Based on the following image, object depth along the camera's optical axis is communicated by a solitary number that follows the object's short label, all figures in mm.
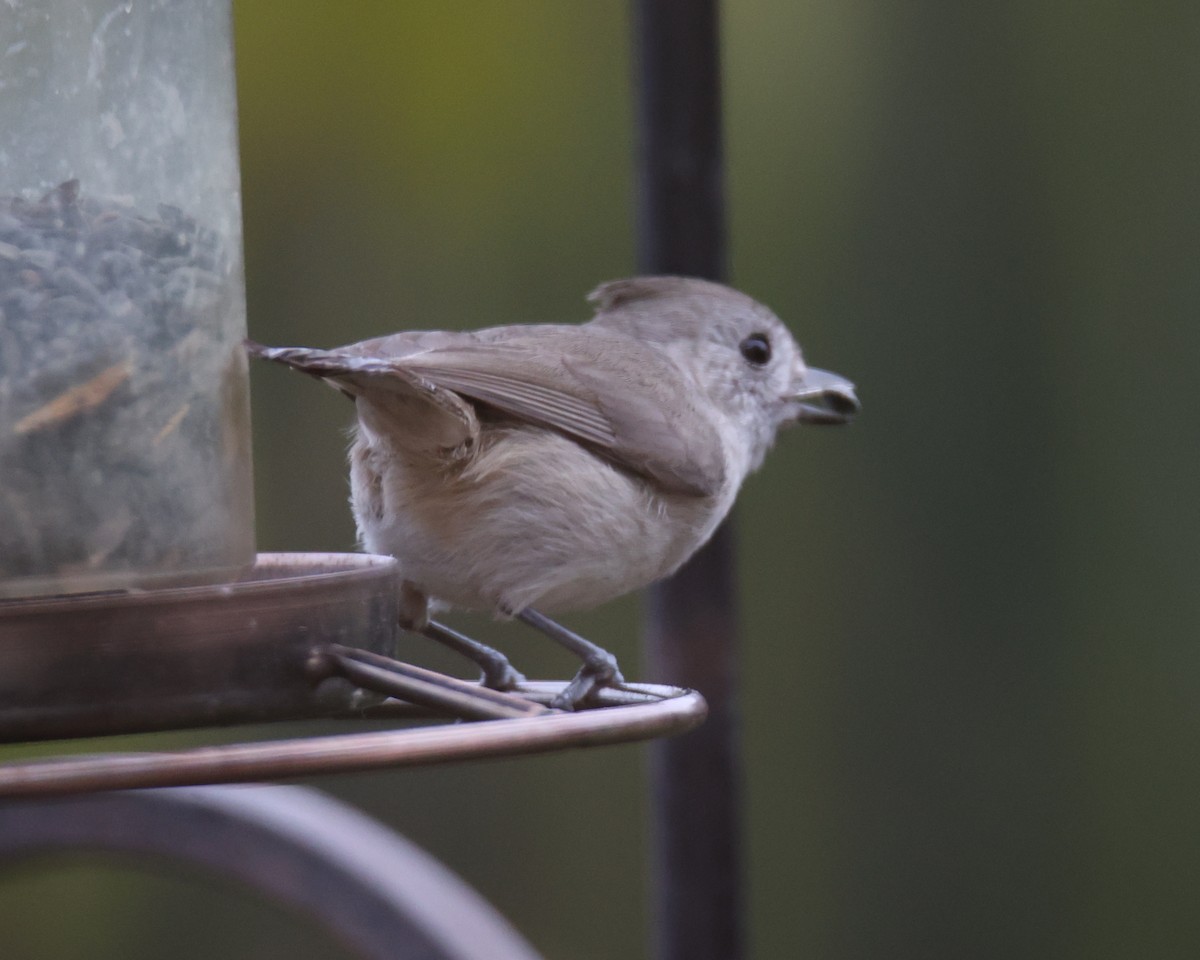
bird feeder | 3143
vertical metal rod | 4414
